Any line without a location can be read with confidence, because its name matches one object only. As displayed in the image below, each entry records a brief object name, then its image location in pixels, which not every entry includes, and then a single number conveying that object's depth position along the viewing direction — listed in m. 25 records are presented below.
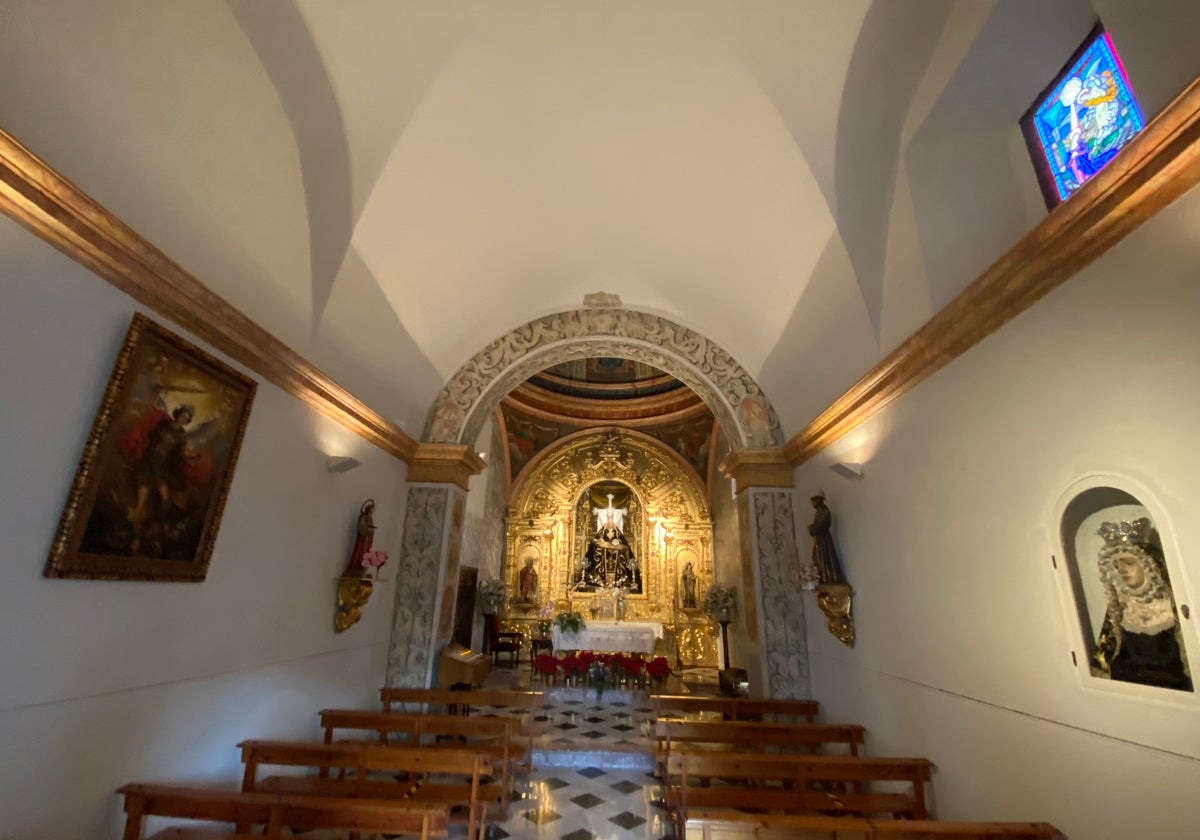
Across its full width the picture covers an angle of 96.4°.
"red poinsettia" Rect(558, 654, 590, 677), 9.15
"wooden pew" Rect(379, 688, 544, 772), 5.76
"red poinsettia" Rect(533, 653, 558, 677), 9.13
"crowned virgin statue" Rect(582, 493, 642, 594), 13.43
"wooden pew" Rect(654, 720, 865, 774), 4.76
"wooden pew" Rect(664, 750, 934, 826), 3.65
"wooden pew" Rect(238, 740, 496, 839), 3.57
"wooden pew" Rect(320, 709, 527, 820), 4.67
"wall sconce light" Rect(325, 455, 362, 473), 5.25
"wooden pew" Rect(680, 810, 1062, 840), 2.60
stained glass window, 2.85
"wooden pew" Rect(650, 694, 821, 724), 5.77
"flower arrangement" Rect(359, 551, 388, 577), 5.59
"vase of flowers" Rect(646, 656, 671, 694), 8.80
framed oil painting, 2.88
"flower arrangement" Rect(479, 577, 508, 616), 11.94
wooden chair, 11.86
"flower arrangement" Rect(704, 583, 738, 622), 11.66
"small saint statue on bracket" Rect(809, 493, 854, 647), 5.38
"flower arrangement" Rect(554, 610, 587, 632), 10.18
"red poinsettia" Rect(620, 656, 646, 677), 8.94
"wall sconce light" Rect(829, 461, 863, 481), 5.20
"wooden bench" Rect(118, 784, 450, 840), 2.59
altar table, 10.57
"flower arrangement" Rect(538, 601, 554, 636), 12.77
